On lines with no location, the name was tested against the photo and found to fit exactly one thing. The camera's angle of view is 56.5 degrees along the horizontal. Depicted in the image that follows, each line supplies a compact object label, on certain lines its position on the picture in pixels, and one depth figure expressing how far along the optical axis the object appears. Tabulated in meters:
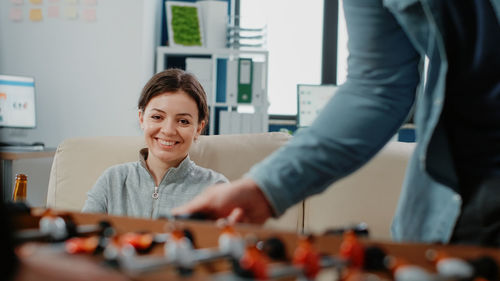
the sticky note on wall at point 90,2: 3.83
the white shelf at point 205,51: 3.80
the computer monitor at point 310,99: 3.88
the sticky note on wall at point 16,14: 3.88
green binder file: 3.75
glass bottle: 1.69
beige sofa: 1.86
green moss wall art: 3.91
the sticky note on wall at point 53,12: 3.86
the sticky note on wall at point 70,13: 3.85
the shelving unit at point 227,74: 3.78
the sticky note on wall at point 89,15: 3.85
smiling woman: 1.73
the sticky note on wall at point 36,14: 3.87
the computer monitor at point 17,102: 3.49
